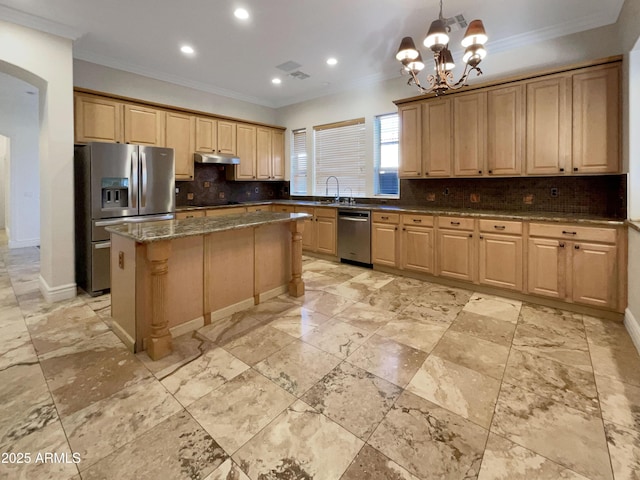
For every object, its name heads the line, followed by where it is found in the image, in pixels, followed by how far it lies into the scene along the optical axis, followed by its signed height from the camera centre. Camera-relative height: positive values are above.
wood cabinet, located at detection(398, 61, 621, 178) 3.24 +1.27
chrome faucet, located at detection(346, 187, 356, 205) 5.79 +0.66
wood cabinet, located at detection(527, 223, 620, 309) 3.04 -0.32
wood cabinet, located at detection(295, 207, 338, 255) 5.43 +0.06
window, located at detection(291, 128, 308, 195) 6.75 +1.57
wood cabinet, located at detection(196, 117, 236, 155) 5.38 +1.77
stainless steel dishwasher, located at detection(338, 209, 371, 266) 4.95 -0.01
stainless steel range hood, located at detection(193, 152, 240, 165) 5.26 +1.33
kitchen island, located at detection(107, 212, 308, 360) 2.42 -0.34
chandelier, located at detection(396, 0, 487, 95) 2.54 +1.59
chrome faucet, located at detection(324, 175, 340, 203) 6.13 +0.92
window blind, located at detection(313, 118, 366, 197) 5.76 +1.50
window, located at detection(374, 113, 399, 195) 5.29 +1.37
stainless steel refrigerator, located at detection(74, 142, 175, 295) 3.75 +0.52
